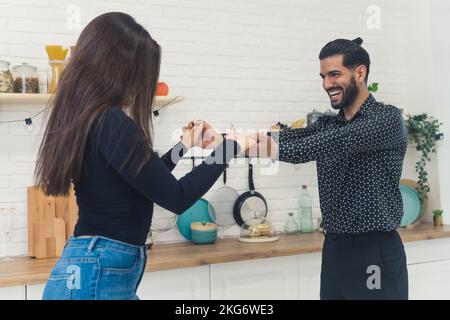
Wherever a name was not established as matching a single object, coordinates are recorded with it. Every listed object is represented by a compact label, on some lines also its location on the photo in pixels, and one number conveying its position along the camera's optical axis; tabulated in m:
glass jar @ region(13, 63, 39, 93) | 2.49
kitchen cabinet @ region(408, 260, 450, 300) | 2.98
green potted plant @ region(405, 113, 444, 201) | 3.36
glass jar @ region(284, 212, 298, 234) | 3.14
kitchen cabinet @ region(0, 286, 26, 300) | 2.07
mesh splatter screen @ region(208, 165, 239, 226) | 2.96
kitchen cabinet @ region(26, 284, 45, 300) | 2.12
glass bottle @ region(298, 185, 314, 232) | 3.17
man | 1.79
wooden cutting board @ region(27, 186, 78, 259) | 2.50
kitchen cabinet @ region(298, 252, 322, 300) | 2.67
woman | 1.25
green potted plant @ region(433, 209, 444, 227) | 3.32
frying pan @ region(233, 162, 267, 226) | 2.97
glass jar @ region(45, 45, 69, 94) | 2.51
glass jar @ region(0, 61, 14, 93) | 2.42
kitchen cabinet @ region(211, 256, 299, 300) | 2.50
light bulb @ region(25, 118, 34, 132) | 2.61
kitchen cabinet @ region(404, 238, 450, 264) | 2.99
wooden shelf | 2.38
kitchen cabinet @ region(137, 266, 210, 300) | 2.34
